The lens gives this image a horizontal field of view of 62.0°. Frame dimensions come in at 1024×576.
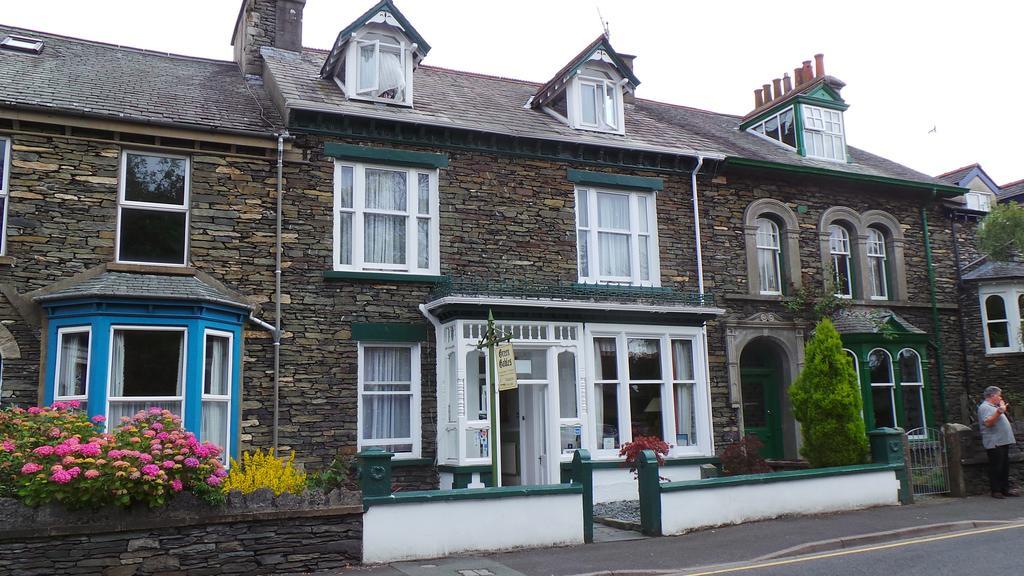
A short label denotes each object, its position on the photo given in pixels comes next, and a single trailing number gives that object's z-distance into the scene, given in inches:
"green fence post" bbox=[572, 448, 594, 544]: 440.8
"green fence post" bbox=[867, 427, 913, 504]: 563.8
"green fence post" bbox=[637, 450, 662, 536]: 455.5
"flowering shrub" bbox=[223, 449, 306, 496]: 402.9
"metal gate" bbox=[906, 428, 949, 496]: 585.6
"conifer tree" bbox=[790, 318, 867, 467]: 607.8
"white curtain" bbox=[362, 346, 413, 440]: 571.8
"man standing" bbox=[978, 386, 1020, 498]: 569.3
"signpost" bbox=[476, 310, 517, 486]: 449.6
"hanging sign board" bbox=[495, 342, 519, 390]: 413.4
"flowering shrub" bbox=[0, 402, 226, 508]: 335.9
